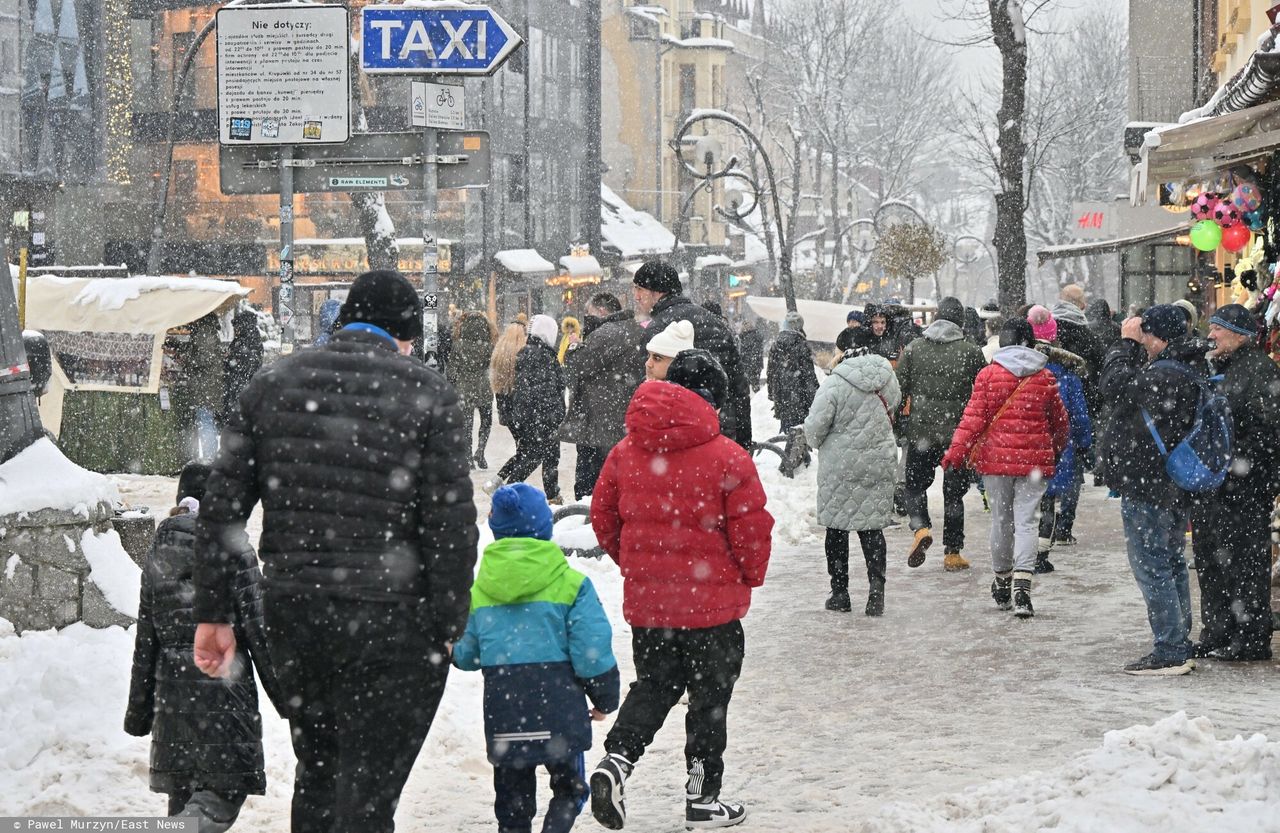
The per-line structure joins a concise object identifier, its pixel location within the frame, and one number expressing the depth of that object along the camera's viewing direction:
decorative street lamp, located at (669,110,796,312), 29.67
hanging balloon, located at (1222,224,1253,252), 14.53
